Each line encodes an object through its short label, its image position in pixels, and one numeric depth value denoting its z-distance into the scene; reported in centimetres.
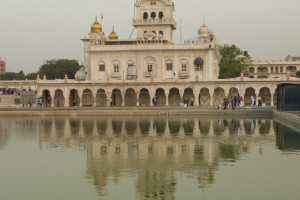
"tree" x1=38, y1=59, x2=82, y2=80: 8950
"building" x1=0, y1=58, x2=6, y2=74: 16471
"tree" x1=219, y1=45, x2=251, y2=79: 6297
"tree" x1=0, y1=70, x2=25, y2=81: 10625
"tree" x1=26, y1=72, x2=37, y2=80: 10256
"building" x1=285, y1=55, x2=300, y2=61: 13762
